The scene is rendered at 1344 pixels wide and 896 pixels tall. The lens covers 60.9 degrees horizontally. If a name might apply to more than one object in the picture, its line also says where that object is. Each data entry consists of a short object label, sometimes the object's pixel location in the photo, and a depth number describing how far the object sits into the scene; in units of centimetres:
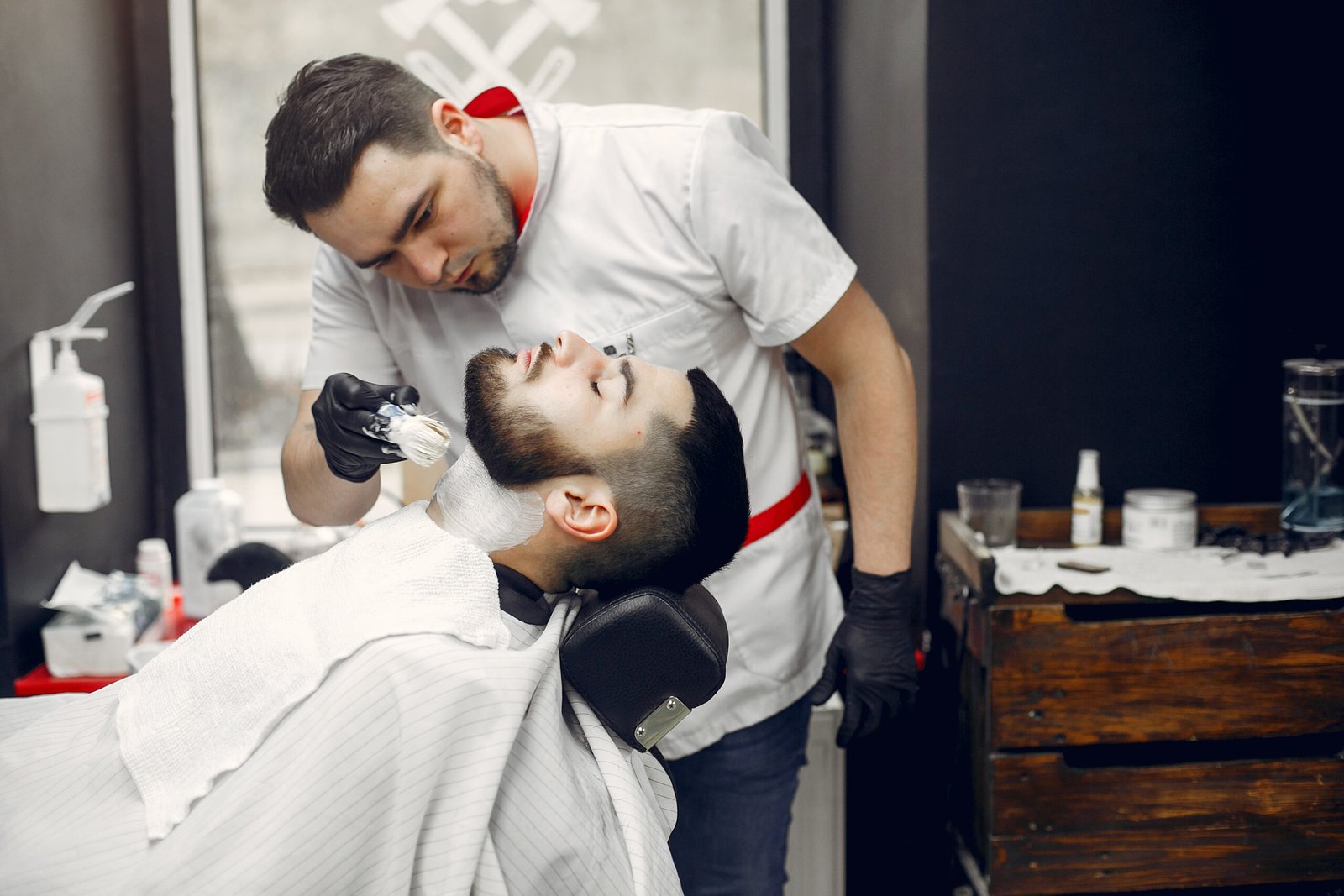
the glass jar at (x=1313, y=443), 205
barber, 144
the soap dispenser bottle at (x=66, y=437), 204
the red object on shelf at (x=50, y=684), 196
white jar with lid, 202
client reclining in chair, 107
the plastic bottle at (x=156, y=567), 233
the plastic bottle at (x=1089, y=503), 206
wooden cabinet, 182
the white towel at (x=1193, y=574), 182
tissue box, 202
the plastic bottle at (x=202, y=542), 229
